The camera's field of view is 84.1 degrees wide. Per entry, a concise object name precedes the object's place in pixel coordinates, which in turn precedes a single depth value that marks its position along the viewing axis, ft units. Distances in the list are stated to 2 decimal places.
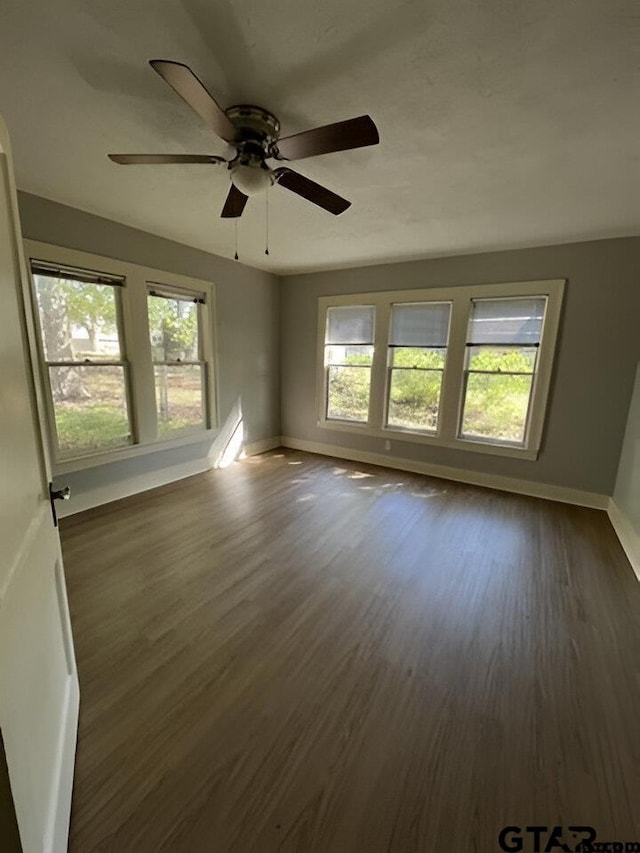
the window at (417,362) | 14.06
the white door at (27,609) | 2.46
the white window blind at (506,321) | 12.23
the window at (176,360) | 12.22
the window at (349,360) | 15.65
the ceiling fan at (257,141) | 4.39
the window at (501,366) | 12.41
